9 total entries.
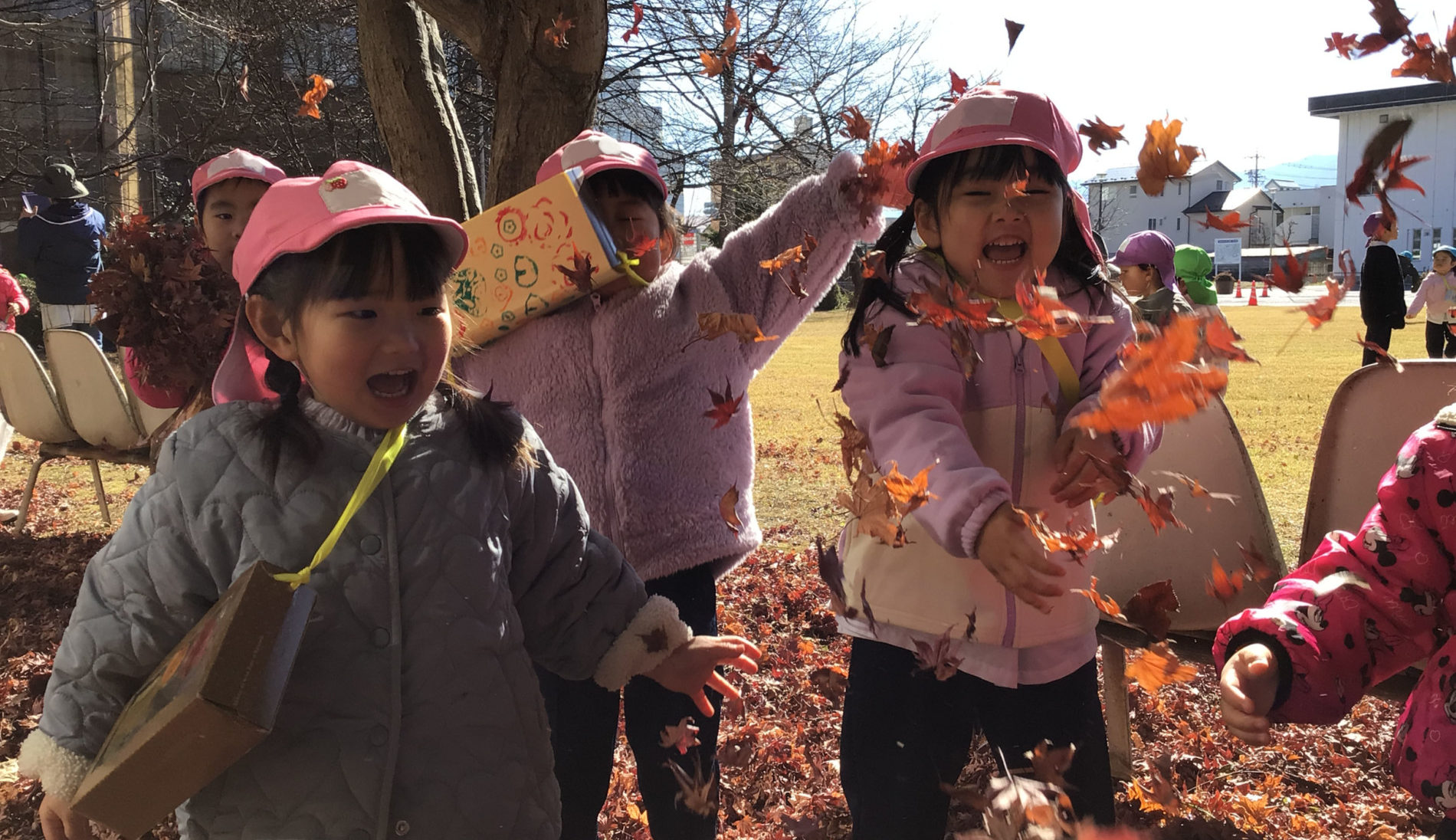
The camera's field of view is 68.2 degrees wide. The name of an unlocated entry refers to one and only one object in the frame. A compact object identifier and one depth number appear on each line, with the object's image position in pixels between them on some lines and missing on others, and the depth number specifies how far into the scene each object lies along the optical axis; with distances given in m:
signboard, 39.84
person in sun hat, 9.77
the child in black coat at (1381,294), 8.14
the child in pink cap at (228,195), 2.99
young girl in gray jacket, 1.55
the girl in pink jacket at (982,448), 1.88
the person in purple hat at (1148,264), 6.03
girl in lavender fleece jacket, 2.46
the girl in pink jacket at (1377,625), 1.55
